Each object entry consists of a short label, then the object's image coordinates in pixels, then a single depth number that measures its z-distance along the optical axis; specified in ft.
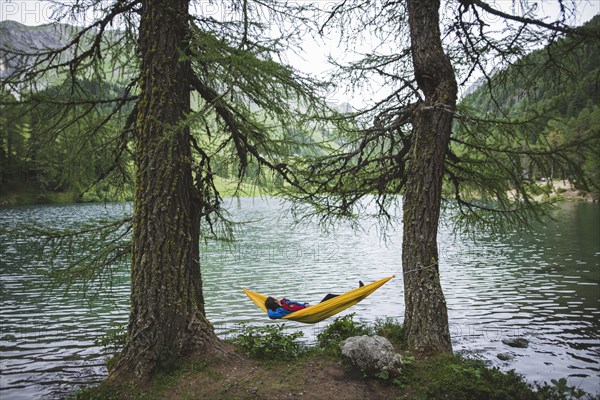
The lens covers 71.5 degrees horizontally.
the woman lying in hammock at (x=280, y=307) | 20.13
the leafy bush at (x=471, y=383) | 13.92
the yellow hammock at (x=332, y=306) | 17.83
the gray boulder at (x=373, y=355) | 15.44
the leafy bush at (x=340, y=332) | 19.44
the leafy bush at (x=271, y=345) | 17.34
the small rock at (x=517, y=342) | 27.32
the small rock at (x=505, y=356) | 24.87
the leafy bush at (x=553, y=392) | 13.88
